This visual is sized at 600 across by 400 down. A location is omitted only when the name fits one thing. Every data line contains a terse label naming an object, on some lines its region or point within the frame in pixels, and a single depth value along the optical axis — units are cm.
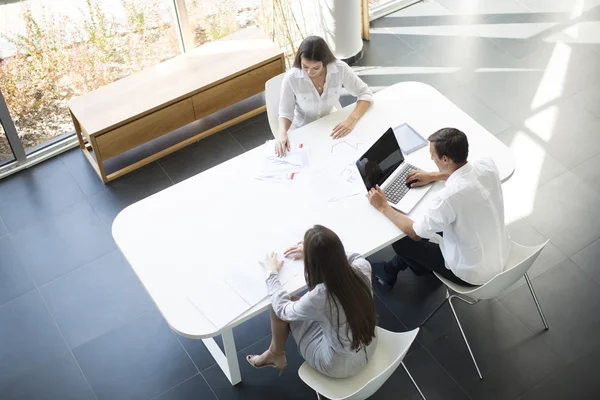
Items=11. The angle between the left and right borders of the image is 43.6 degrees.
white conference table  357
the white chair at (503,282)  359
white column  586
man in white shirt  356
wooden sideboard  516
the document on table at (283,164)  408
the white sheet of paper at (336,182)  395
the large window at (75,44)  502
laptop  390
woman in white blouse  428
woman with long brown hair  314
